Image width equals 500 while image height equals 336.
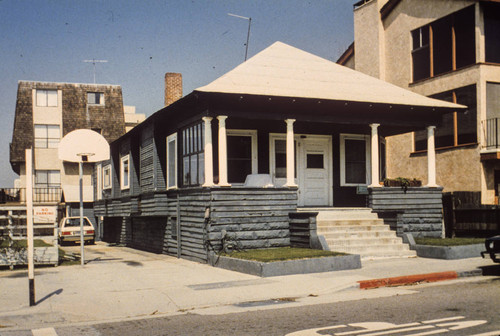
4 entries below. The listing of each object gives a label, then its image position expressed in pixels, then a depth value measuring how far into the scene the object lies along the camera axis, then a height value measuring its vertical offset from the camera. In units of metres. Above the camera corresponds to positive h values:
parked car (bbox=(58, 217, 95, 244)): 29.91 -2.38
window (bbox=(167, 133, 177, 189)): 19.28 +0.94
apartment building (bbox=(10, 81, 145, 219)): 45.84 +5.52
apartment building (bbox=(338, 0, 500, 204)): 21.22 +4.63
